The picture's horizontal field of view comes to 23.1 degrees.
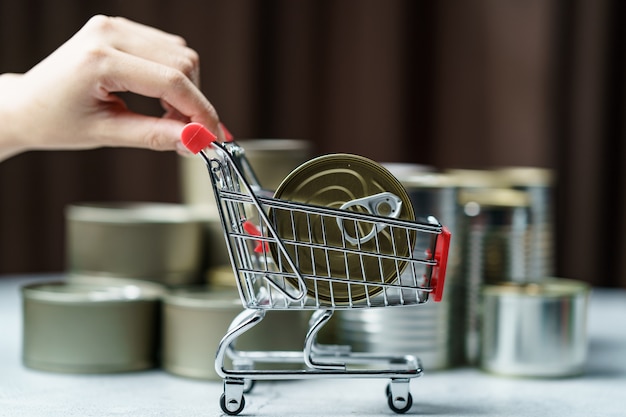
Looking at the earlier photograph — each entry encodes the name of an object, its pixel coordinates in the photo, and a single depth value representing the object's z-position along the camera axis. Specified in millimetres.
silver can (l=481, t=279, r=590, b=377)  886
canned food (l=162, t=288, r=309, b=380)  868
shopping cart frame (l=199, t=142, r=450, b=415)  778
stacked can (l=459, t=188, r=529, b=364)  938
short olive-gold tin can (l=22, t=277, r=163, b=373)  876
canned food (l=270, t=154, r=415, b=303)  783
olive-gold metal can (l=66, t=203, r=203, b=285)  944
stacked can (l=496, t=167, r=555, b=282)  1027
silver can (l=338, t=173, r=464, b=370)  897
